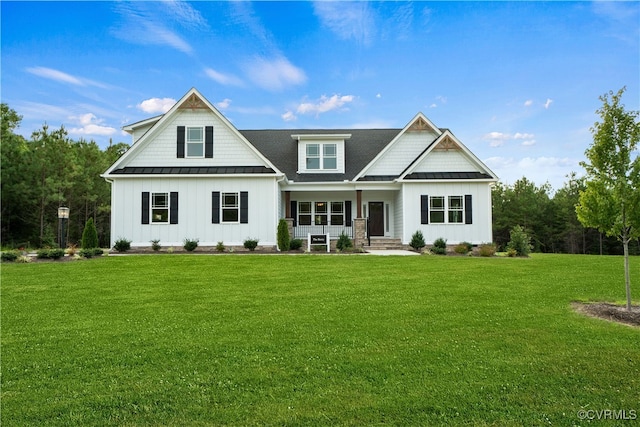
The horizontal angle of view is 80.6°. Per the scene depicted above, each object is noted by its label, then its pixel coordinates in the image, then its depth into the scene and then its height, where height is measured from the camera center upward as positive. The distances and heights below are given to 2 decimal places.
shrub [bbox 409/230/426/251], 17.95 -0.78
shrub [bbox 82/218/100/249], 16.12 -0.38
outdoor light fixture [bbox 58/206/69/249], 18.20 +0.71
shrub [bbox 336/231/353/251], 17.48 -0.79
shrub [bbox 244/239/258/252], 17.00 -0.77
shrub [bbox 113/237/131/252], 16.80 -0.81
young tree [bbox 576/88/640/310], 6.91 +0.95
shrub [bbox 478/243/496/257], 15.89 -1.10
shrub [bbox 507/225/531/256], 16.42 -0.84
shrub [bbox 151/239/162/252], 17.14 -0.82
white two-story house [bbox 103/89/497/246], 18.03 +2.16
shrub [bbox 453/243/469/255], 16.73 -1.06
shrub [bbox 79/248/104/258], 14.40 -0.94
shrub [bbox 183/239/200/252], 16.98 -0.80
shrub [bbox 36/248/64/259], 13.67 -0.92
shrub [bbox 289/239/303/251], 17.47 -0.81
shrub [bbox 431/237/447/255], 16.42 -0.98
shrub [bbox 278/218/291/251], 17.19 -0.48
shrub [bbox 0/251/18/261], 13.11 -0.95
